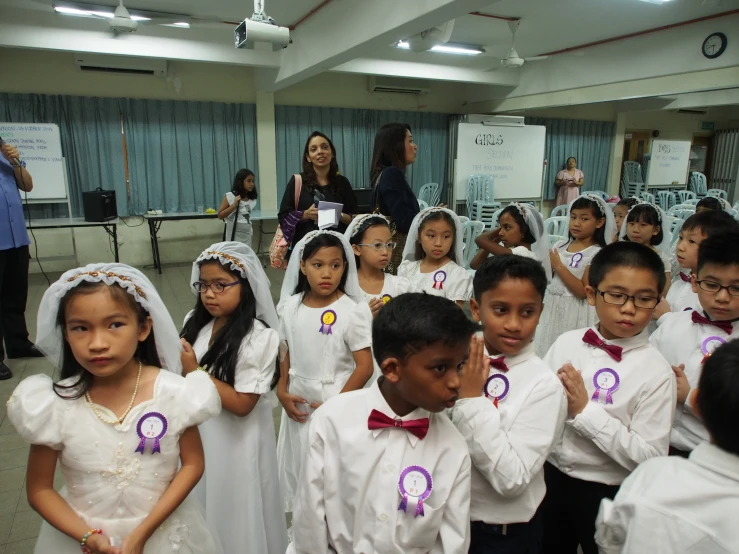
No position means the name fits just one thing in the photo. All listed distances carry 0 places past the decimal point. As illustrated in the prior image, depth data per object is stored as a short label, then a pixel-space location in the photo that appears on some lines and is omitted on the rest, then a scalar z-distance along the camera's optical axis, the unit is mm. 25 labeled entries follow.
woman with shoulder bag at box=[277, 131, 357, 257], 2637
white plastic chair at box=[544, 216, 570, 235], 5078
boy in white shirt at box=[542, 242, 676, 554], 1097
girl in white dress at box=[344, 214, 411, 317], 2055
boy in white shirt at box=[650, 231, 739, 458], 1302
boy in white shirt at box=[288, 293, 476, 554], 882
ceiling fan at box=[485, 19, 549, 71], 5551
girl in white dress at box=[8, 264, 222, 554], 1006
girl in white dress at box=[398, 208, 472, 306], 2277
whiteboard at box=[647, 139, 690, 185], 10789
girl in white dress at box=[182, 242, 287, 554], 1388
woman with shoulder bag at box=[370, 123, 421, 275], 2521
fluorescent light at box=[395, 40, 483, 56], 5956
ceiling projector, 3217
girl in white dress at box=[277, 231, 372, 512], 1623
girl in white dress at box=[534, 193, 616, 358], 2559
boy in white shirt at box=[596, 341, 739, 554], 726
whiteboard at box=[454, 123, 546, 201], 8414
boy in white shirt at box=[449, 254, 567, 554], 968
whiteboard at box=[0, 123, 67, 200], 5590
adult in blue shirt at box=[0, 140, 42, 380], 3057
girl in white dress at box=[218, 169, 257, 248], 5637
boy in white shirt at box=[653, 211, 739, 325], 1996
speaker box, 5543
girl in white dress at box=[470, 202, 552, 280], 2656
